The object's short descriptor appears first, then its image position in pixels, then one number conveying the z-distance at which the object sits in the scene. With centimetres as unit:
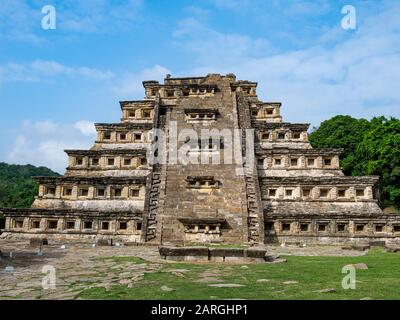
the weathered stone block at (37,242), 1887
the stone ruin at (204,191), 2031
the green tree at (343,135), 4075
